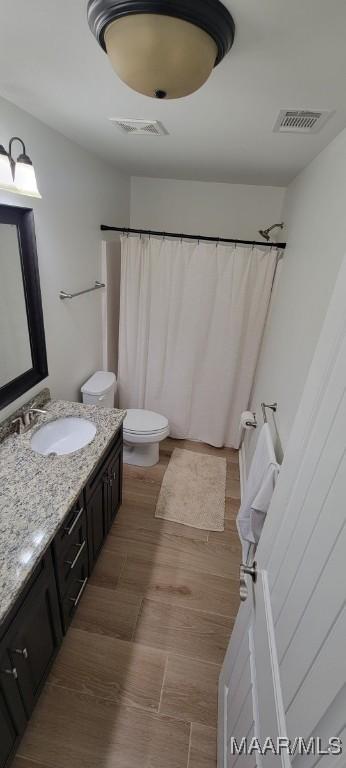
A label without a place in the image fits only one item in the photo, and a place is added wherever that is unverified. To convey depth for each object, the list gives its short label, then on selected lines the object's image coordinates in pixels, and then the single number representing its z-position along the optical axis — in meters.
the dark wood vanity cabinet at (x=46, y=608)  1.02
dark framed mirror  1.49
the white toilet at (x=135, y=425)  2.35
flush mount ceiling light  0.64
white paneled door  0.48
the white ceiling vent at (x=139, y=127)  1.35
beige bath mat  2.24
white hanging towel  1.43
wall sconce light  1.17
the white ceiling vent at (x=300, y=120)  1.12
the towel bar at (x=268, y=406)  1.74
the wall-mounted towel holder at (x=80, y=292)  1.93
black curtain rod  2.24
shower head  2.46
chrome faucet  1.62
